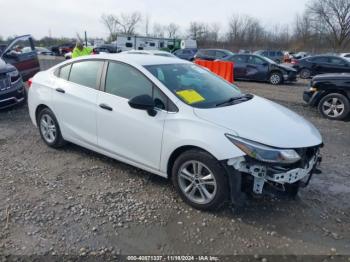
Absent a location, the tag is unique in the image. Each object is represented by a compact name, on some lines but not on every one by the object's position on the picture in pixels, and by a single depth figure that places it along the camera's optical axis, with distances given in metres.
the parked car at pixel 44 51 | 39.00
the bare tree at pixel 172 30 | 82.43
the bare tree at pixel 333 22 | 56.76
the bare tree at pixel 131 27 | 82.69
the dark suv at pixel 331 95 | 7.77
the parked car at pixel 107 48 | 33.86
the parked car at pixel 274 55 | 29.42
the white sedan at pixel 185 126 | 3.21
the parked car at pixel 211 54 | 18.56
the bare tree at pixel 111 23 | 82.69
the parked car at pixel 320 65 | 16.75
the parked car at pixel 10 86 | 7.28
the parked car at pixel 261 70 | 15.12
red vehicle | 9.22
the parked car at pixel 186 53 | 22.66
